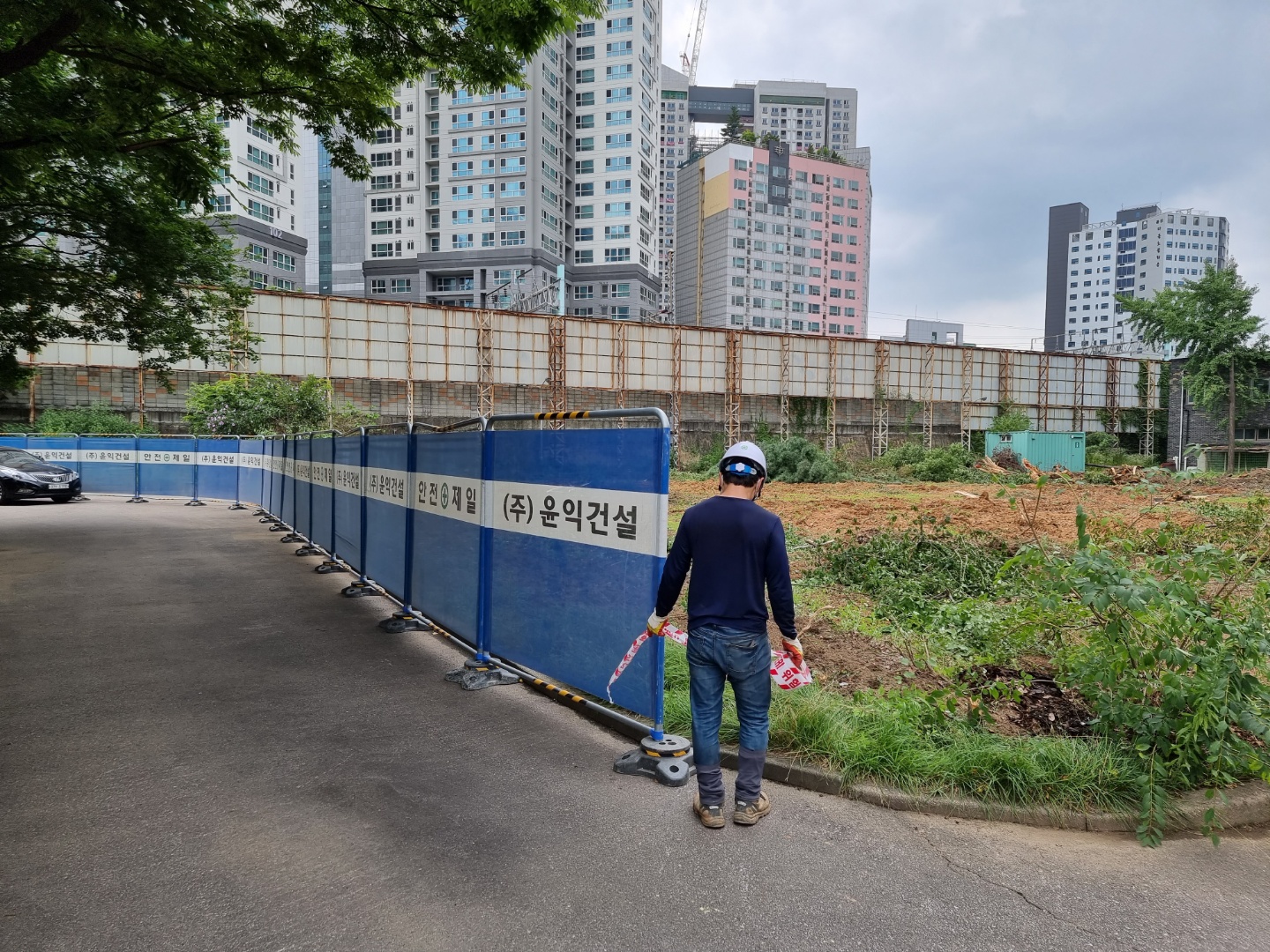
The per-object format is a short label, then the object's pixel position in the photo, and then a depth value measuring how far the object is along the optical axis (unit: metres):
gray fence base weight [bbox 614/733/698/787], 4.15
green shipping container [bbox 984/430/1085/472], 39.00
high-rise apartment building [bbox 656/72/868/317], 184.75
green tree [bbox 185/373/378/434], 26.66
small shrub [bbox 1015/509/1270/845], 3.66
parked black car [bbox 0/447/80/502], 20.08
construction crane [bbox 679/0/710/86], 179.88
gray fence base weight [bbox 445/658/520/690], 5.72
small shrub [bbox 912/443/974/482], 33.72
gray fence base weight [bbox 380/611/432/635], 7.54
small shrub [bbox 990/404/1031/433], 43.31
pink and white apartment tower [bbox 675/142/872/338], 121.69
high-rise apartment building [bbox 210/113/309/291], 70.94
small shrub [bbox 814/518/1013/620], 8.08
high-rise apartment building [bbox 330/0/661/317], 78.06
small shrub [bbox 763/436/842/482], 31.00
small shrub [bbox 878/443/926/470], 37.91
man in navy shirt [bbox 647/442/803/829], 3.57
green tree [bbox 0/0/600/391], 6.78
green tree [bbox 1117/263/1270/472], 39.59
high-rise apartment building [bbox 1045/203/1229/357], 176.12
